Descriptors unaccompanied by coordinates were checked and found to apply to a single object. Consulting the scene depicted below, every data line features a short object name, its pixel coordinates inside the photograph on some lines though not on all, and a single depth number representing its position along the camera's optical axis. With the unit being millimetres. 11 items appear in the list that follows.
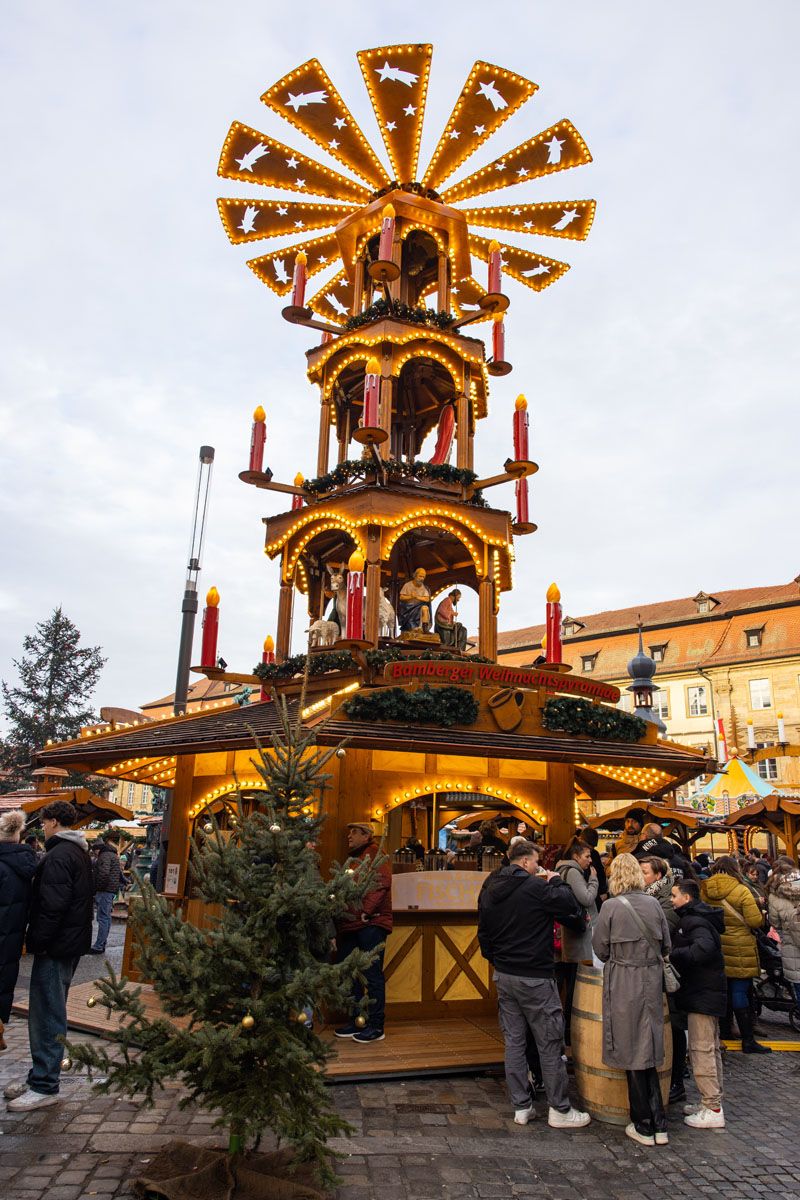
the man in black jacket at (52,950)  6297
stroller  10180
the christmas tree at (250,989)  4559
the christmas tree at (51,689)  42125
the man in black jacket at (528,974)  6430
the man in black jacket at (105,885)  15086
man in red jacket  8375
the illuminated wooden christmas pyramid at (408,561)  9930
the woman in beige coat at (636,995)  6109
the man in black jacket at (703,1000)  6570
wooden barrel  6480
